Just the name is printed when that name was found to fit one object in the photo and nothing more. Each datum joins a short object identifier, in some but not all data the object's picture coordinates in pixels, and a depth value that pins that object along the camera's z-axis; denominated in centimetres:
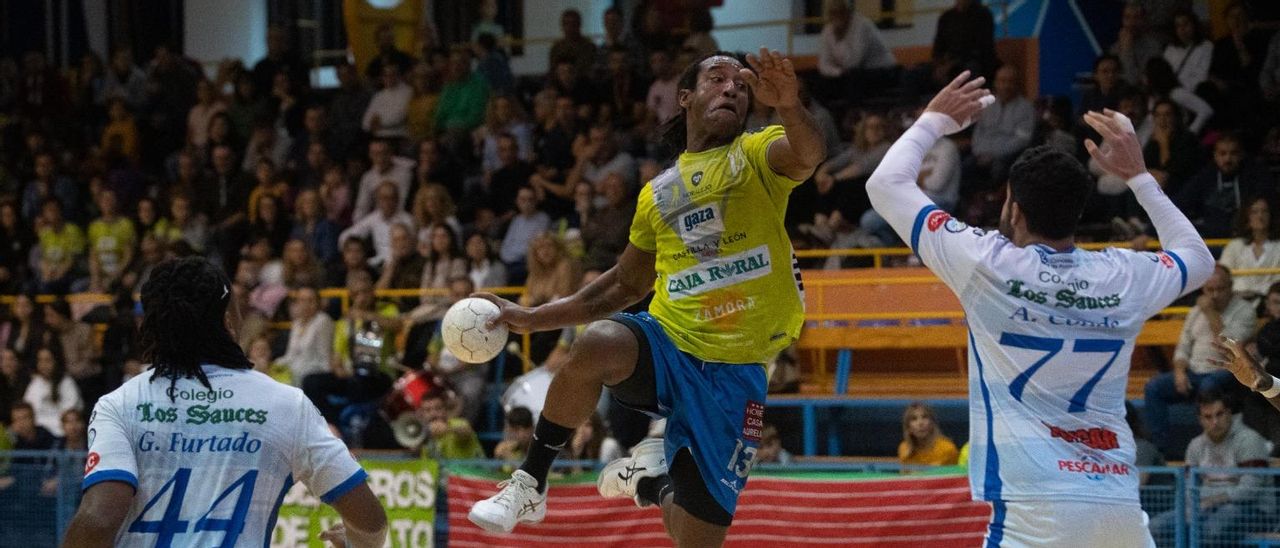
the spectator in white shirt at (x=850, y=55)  1592
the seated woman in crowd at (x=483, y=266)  1463
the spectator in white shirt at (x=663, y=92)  1581
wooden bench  1309
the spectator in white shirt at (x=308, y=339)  1455
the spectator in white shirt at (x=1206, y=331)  1134
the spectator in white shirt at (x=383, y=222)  1602
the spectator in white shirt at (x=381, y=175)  1659
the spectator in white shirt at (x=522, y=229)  1520
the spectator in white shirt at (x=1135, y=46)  1425
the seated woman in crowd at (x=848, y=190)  1400
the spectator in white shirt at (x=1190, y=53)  1387
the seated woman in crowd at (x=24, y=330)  1614
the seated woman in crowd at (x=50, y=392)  1538
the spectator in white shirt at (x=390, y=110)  1814
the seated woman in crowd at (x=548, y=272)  1342
